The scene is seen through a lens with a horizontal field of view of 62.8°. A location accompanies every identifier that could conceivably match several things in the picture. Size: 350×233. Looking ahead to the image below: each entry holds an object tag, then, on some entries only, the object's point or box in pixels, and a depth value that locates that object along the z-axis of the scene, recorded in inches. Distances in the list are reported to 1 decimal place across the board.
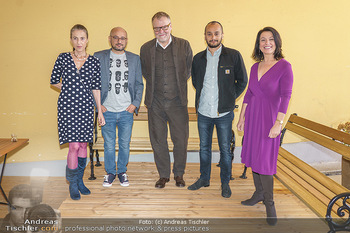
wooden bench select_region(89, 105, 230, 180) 167.9
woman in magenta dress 109.3
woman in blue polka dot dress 126.9
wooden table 138.5
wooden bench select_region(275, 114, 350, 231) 114.3
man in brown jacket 138.6
